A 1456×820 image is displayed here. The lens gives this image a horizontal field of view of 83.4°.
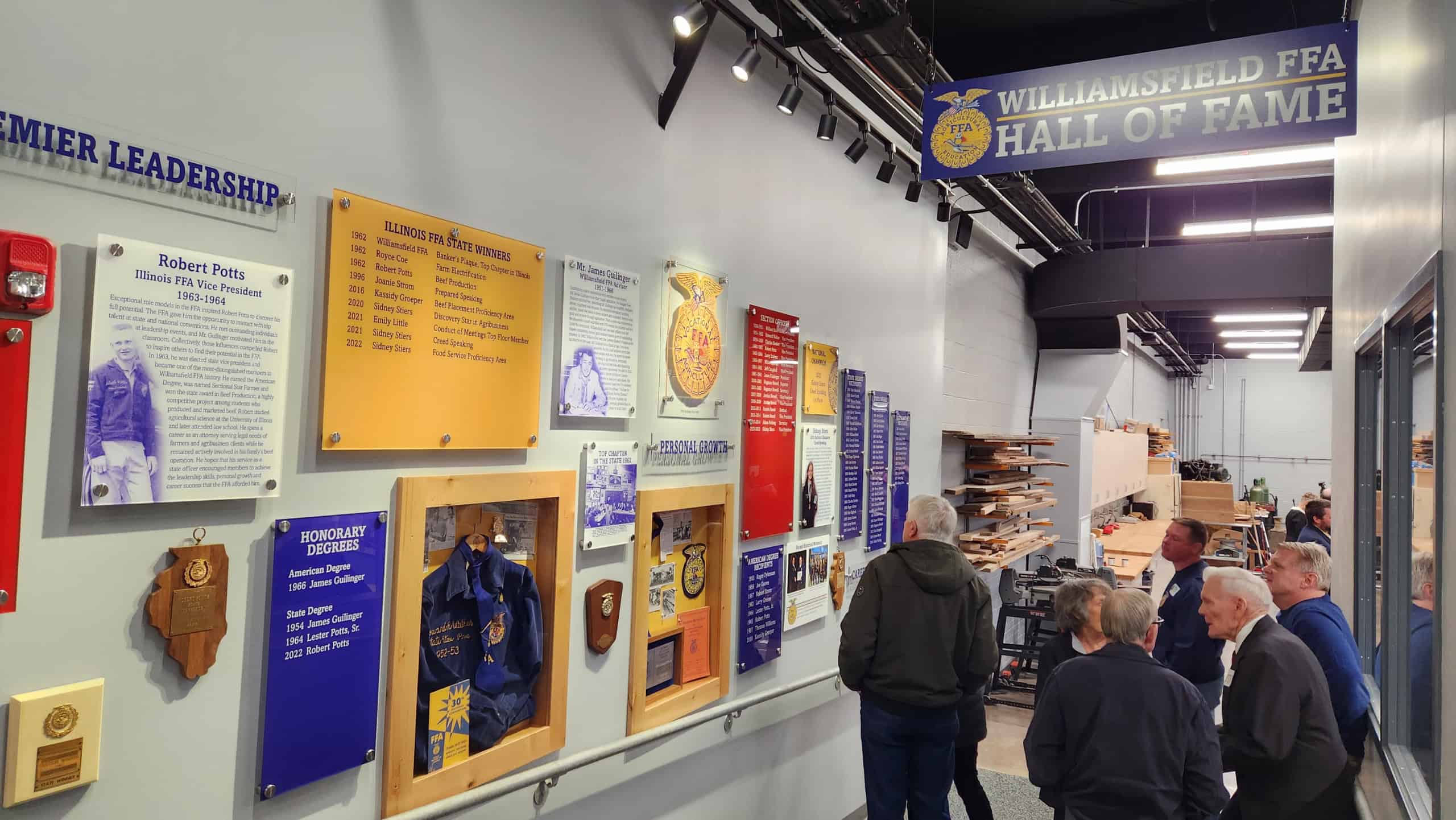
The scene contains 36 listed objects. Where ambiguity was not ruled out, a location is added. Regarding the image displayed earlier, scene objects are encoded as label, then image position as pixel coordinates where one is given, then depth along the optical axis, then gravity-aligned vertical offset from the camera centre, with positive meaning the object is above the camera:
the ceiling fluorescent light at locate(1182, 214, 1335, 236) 6.39 +1.86
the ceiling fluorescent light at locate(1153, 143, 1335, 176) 4.73 +1.78
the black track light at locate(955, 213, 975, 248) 5.39 +1.42
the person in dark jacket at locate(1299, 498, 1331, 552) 5.95 -0.48
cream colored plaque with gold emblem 1.43 -0.59
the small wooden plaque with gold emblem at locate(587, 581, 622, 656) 2.70 -0.61
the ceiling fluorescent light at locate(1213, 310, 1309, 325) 10.82 +1.86
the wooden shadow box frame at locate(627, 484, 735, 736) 2.91 -0.64
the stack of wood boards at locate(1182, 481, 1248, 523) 13.93 -0.85
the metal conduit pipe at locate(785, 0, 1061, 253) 3.16 +1.65
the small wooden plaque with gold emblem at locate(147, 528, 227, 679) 1.64 -0.39
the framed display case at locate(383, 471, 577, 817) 2.11 -0.58
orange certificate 3.24 -0.84
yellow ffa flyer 2.23 -0.83
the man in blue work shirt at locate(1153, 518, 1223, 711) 3.96 -0.93
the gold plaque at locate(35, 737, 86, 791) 1.46 -0.64
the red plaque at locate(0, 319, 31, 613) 1.42 -0.04
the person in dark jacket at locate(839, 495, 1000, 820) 3.20 -0.85
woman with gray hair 3.40 -0.71
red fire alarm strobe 1.41 +0.24
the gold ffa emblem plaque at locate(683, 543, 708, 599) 3.28 -0.55
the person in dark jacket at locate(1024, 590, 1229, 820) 2.55 -0.92
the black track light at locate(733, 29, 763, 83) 2.89 +1.33
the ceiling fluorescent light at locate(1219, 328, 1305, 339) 12.80 +1.97
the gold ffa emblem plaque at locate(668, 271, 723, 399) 3.12 +0.38
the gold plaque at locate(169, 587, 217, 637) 1.66 -0.40
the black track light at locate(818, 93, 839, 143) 3.39 +1.30
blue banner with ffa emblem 2.68 +1.22
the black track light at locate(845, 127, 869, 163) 3.91 +1.41
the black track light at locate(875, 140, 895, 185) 4.32 +1.43
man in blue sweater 3.02 -0.65
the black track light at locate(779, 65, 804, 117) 3.21 +1.34
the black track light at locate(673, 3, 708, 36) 2.57 +1.32
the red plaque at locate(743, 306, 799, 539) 3.55 +0.07
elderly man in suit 2.74 -0.94
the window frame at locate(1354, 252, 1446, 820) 2.37 -0.21
